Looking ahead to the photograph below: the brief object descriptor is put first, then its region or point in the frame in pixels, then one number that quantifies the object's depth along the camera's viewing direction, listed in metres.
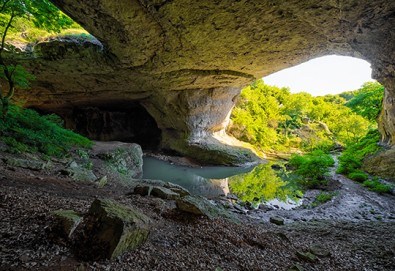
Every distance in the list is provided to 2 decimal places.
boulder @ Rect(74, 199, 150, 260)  2.38
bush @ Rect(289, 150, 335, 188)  11.83
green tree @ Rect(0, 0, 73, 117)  6.95
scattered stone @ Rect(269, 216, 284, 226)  6.20
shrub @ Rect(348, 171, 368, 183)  12.17
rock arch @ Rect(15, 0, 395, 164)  7.15
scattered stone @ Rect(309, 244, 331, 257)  4.12
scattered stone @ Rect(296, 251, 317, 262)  3.81
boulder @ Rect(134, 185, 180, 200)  5.21
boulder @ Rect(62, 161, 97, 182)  5.96
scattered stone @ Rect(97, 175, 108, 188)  5.79
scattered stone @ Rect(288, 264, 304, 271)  3.29
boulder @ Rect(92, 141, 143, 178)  10.65
